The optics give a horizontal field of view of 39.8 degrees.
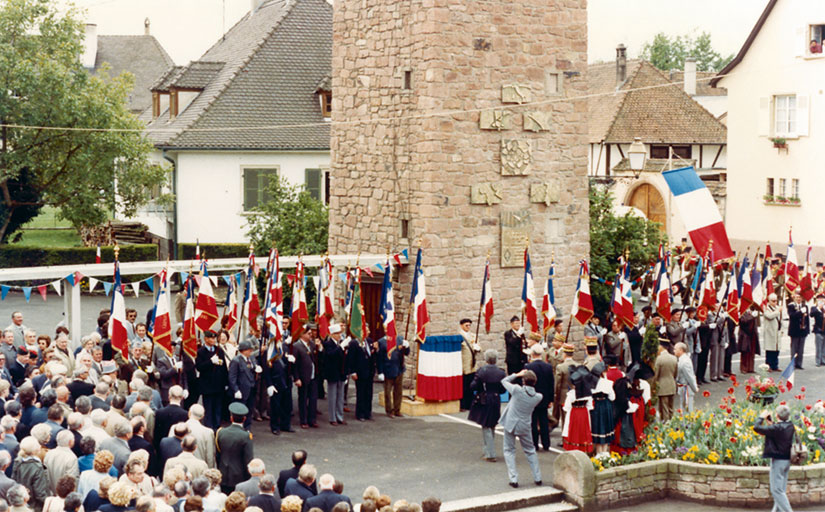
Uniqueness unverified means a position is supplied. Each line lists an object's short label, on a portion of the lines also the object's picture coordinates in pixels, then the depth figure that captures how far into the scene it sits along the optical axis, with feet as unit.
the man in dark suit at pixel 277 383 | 56.95
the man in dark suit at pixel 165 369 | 54.08
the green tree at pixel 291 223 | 86.28
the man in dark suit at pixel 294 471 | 38.52
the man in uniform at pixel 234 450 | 42.91
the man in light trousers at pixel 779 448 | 45.42
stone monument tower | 64.34
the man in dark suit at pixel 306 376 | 58.08
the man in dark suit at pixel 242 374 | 54.49
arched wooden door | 138.82
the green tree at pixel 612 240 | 82.38
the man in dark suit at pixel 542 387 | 53.57
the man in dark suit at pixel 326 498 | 35.91
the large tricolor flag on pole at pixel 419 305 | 62.18
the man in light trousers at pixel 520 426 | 49.11
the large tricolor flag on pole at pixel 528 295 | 64.69
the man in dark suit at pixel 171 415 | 44.91
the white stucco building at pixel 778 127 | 119.85
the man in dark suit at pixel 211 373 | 54.60
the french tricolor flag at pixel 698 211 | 70.13
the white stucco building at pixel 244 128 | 120.47
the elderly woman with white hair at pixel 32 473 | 37.76
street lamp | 81.71
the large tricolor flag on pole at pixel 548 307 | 64.75
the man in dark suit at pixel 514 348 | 63.46
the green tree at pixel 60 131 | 106.42
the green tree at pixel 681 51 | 295.48
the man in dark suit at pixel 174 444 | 41.11
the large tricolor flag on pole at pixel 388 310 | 60.70
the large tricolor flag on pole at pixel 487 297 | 63.82
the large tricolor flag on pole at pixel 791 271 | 82.07
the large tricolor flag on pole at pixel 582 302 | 65.92
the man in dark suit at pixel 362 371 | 60.18
